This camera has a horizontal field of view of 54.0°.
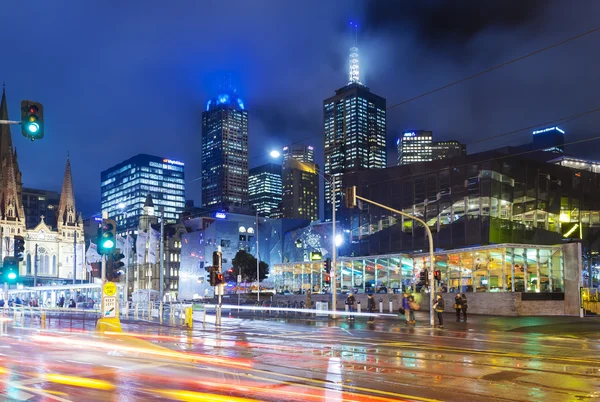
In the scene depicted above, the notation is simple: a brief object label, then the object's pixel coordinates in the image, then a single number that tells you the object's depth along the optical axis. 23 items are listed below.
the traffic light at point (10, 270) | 34.38
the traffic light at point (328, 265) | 42.41
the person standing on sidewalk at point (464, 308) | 35.69
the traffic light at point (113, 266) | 30.44
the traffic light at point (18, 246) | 35.30
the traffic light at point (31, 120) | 14.12
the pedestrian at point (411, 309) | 33.84
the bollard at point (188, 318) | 31.77
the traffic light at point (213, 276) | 31.39
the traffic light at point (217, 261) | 31.73
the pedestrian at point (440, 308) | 32.09
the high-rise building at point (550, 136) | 155.45
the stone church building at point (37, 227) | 168.00
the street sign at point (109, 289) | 26.36
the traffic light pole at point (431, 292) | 32.50
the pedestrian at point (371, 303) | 39.03
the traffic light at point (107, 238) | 23.61
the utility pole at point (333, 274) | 40.75
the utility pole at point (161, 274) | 49.22
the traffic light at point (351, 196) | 30.73
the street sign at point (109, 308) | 26.56
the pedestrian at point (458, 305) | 35.77
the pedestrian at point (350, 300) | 40.16
